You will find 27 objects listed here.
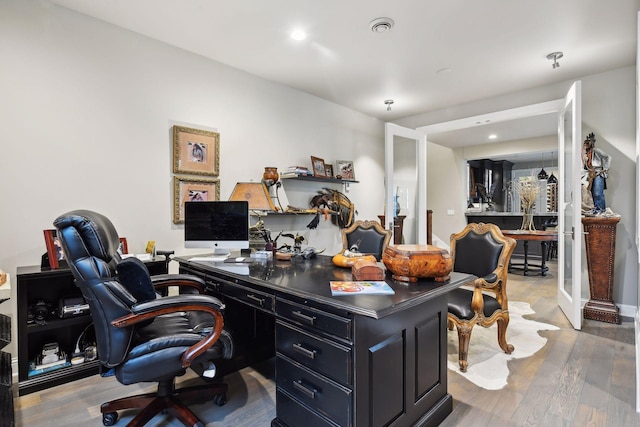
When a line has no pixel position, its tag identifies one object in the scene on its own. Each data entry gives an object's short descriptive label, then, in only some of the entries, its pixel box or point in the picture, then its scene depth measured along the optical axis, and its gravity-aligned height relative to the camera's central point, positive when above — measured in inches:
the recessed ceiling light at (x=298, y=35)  112.1 +60.6
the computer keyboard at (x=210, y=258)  97.4 -14.9
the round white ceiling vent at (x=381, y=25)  105.2 +60.6
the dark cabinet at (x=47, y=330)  83.4 -33.9
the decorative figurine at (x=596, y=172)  138.4 +15.9
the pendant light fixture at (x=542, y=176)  288.4 +29.2
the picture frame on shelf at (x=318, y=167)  170.9 +22.6
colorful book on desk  57.1 -14.4
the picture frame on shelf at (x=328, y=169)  177.8 +21.8
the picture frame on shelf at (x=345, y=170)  185.8 +22.9
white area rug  91.0 -46.4
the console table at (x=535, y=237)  212.7 -18.2
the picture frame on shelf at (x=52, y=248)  88.2 -10.3
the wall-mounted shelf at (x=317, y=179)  155.6 +15.5
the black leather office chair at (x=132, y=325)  56.3 -20.7
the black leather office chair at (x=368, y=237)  127.0 -11.1
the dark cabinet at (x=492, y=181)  315.3 +29.2
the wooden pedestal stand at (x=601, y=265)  132.8 -23.6
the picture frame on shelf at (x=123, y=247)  103.0 -11.6
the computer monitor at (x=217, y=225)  103.1 -4.9
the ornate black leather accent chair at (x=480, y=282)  92.7 -21.5
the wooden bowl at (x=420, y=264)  65.6 -11.1
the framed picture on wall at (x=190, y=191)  121.3 +7.1
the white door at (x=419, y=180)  182.4 +16.9
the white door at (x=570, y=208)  122.7 +0.3
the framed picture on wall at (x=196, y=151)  122.0 +22.6
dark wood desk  52.4 -24.8
